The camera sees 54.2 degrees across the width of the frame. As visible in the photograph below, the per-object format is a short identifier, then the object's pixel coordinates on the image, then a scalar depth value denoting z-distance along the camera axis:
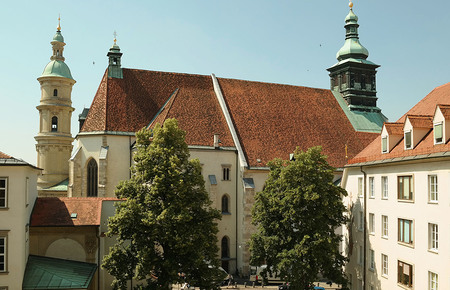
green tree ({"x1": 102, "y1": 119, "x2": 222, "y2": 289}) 23.05
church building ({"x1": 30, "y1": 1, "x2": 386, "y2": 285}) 38.59
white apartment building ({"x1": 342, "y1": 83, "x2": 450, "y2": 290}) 19.45
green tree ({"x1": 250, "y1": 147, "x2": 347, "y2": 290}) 26.34
